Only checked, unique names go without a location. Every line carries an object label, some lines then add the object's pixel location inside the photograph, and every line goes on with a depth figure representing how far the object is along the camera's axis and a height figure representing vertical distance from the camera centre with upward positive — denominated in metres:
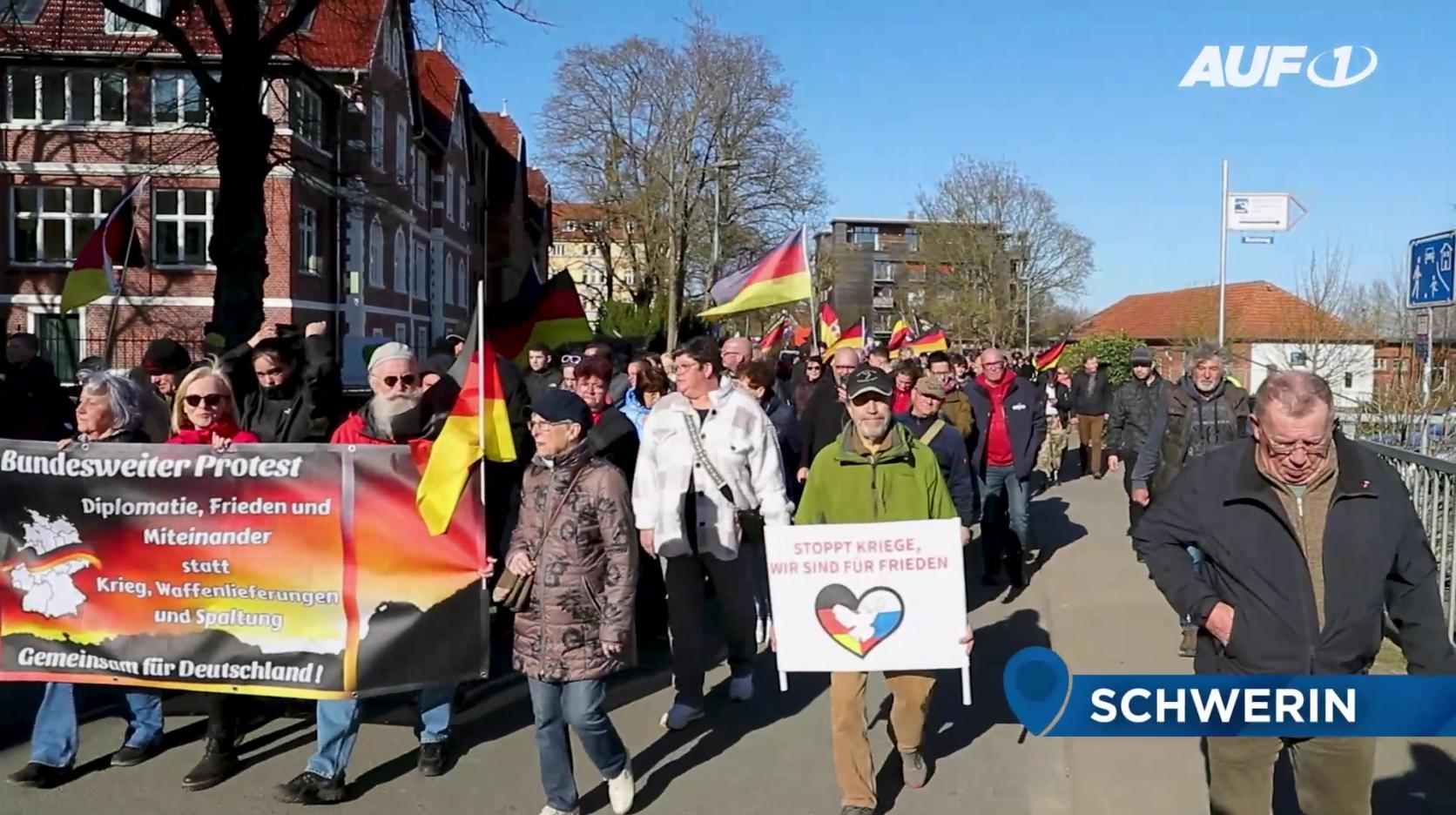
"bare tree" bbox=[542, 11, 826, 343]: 43.34 +8.10
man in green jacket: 5.05 -0.43
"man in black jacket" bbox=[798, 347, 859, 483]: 9.45 -0.30
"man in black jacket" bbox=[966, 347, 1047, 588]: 9.84 -0.60
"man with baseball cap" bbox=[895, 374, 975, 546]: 7.19 -0.36
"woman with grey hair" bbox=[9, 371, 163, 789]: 5.21 -1.48
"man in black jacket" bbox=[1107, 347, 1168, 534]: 9.51 -0.29
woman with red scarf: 5.32 -0.27
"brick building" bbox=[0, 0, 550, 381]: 30.05 +4.72
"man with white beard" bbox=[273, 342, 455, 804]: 5.12 -0.28
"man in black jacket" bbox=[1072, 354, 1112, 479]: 18.12 -0.35
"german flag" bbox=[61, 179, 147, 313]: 12.27 +1.11
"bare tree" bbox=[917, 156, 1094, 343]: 57.06 +5.89
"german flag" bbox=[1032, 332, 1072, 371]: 22.52 +0.41
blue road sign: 8.18 +0.77
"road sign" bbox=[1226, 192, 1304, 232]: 14.81 +2.07
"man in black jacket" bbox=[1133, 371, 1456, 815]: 3.47 -0.54
